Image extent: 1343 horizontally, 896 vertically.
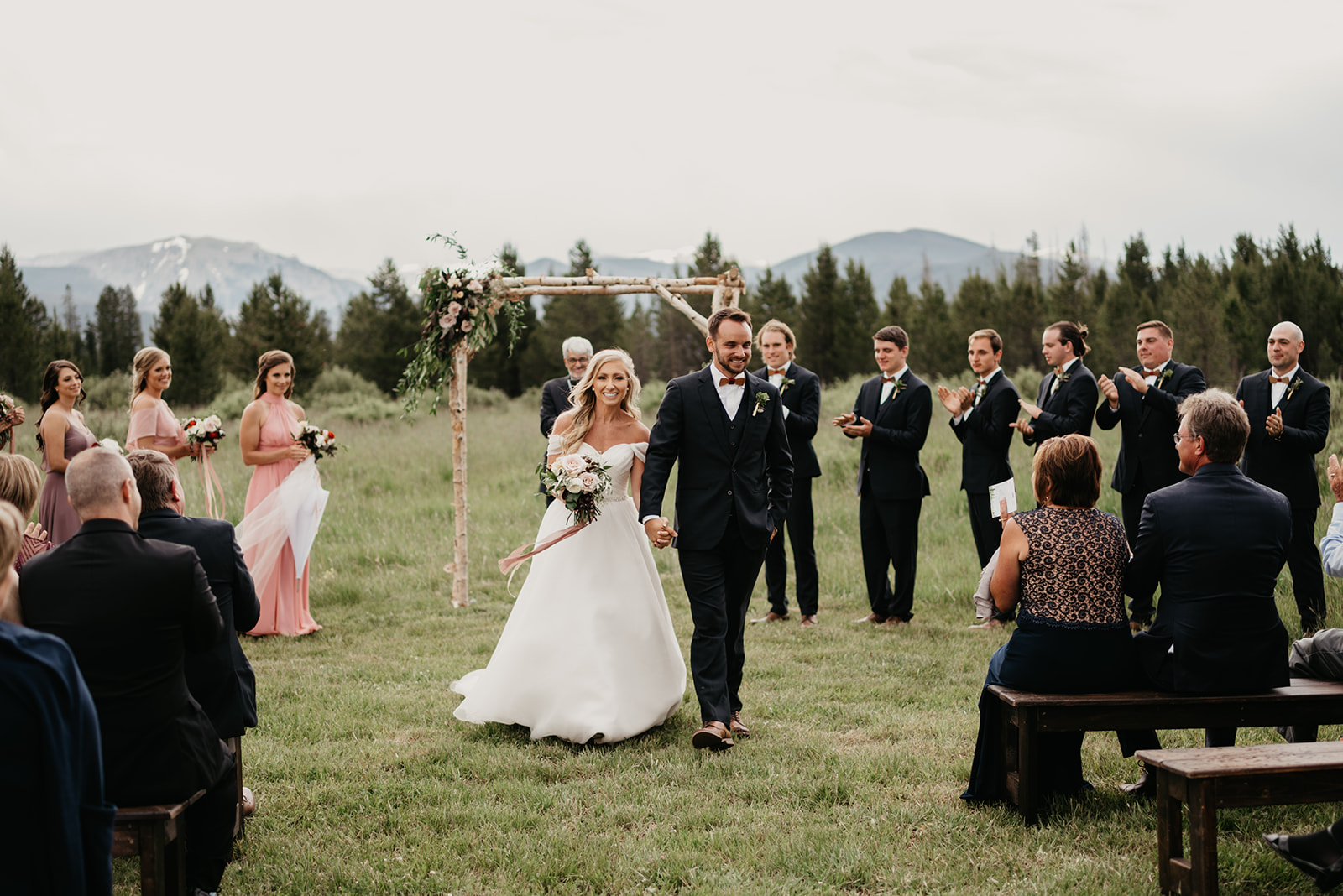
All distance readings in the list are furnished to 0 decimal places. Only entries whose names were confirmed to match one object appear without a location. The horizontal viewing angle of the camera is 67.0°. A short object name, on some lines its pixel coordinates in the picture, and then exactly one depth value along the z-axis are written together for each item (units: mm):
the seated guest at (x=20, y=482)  3930
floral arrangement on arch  9578
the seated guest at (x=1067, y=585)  4301
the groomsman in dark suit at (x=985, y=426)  8492
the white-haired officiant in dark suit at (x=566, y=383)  9188
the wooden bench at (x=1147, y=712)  4145
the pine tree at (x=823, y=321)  42344
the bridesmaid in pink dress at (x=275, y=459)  8641
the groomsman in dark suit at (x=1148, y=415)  7871
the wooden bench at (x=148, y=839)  3229
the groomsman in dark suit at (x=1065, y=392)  8164
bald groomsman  7574
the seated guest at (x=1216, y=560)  4098
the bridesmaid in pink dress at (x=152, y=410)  8031
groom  5555
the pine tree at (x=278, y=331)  36531
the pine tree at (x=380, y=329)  39844
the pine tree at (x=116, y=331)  46125
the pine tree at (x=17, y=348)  31391
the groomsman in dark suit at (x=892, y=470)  8719
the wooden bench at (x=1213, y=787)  3453
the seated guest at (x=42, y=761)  2420
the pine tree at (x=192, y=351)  34656
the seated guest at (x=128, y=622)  3189
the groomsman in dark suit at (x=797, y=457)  8555
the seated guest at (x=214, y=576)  3854
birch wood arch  9773
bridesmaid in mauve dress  7207
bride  5602
